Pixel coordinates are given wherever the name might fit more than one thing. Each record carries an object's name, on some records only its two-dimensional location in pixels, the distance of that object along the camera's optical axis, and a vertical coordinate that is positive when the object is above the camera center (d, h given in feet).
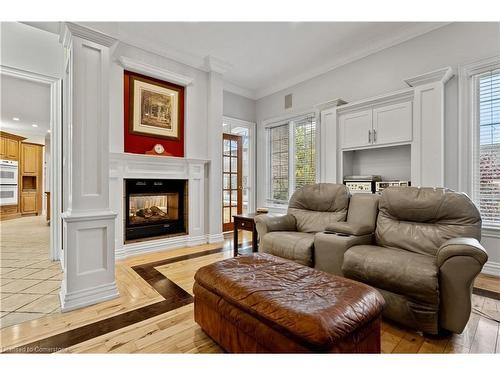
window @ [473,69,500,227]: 8.98 +1.43
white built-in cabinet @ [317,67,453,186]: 9.54 +2.27
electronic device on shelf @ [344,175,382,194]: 11.42 +0.14
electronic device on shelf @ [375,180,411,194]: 10.62 +0.09
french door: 17.08 +0.57
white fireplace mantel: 10.98 +0.06
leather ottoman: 3.65 -2.02
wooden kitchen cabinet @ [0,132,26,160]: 24.44 +4.09
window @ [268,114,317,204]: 15.06 +1.92
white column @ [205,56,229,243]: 13.84 +2.33
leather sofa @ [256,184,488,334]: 5.16 -1.67
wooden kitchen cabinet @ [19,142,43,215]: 26.91 +0.92
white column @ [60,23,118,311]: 6.69 +0.23
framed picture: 11.63 +3.85
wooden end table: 10.55 -1.70
